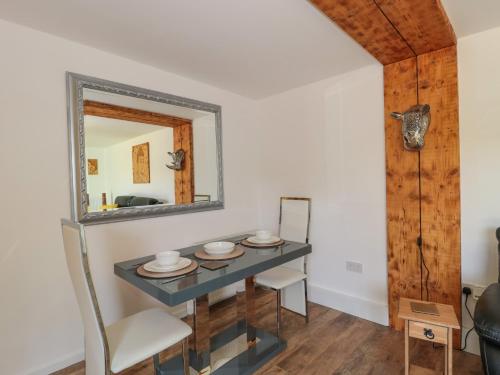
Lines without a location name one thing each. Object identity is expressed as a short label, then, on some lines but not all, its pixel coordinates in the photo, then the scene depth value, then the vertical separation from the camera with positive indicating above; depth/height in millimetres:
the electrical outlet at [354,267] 2502 -813
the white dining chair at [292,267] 2229 -793
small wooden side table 1496 -848
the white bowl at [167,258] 1583 -432
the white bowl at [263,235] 2154 -423
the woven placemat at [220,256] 1791 -487
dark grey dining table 1379 -549
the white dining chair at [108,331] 1201 -778
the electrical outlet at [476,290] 1900 -799
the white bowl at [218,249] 1884 -454
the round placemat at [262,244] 2053 -479
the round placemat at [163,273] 1464 -488
